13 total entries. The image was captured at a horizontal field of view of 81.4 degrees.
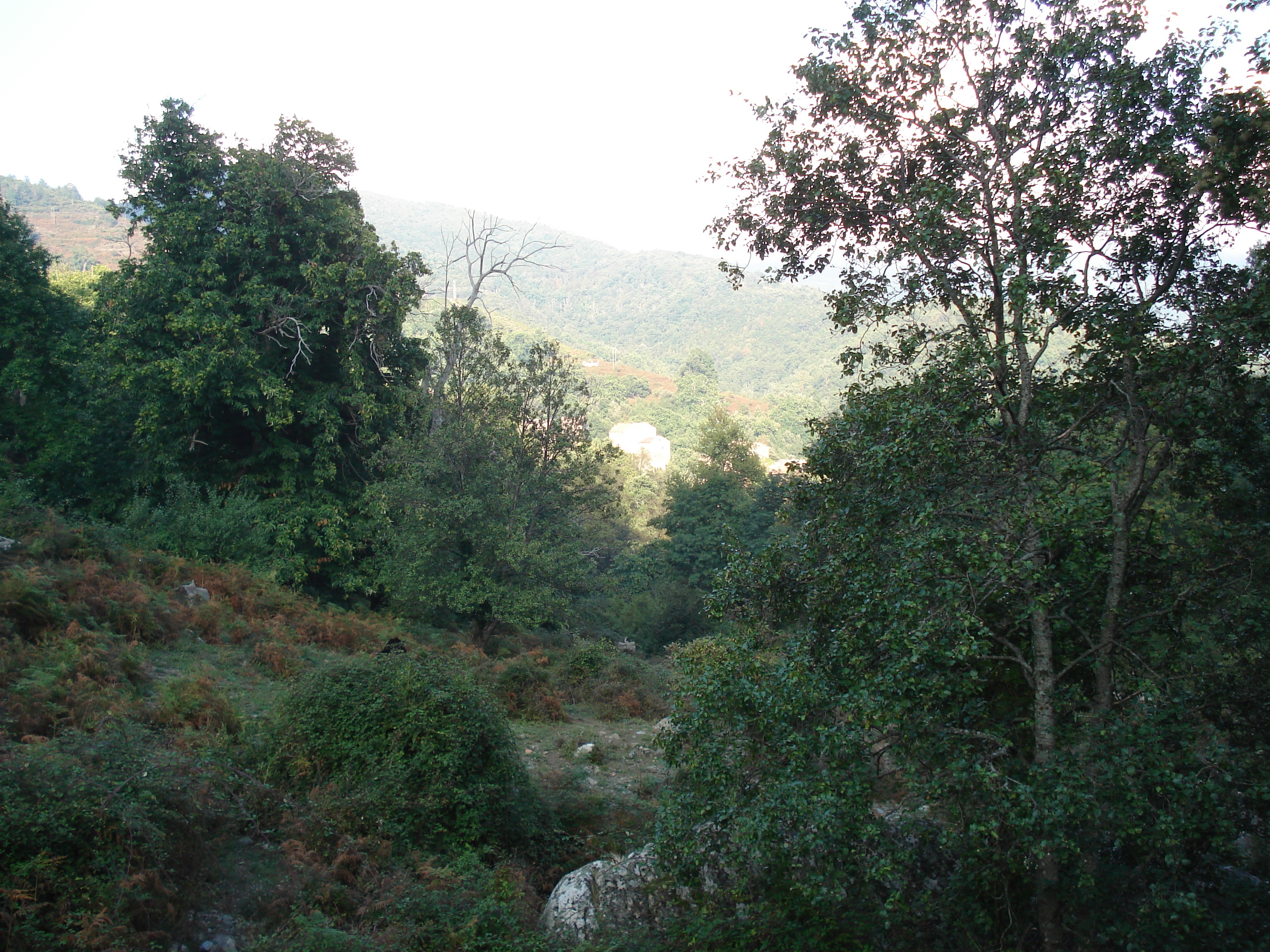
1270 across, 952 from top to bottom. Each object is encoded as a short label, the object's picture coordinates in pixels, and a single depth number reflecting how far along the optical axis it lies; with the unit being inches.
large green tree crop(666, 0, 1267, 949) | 213.9
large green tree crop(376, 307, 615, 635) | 683.4
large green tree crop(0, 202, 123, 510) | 758.5
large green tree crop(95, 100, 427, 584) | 714.8
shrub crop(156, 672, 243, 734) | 343.3
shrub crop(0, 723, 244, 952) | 192.9
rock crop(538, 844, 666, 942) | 271.9
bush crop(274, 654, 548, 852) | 307.7
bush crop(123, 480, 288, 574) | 669.9
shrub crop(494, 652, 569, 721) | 569.6
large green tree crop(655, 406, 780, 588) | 1428.4
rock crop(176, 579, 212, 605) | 560.7
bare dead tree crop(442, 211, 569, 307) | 1031.6
